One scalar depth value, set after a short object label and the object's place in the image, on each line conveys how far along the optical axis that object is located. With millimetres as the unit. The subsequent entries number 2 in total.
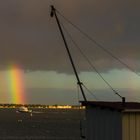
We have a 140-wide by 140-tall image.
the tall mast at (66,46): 34641
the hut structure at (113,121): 27969
